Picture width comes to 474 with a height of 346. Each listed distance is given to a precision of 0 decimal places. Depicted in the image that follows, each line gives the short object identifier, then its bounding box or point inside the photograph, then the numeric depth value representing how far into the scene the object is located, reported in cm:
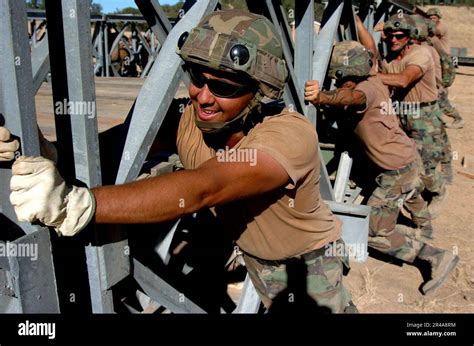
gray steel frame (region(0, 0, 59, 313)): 153
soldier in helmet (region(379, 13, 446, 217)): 626
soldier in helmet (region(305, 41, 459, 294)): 470
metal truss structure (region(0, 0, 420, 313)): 158
